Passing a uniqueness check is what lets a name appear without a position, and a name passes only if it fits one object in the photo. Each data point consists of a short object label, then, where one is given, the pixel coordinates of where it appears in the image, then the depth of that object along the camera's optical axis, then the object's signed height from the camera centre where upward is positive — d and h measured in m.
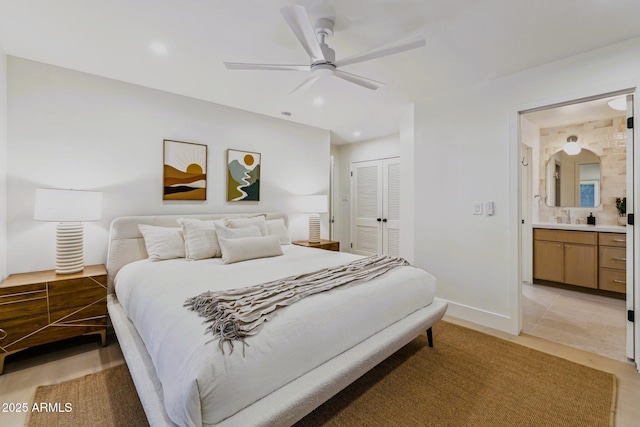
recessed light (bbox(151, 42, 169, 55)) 2.19 +1.31
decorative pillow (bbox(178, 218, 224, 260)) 2.71 -0.26
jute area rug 1.59 -1.16
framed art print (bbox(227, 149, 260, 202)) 3.62 +0.49
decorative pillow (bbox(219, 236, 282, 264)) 2.58 -0.33
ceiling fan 1.60 +1.04
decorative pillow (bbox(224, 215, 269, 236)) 3.05 -0.10
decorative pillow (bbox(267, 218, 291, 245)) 3.57 -0.21
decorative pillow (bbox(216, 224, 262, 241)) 2.79 -0.19
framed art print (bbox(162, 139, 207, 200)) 3.14 +0.48
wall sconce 4.20 +1.02
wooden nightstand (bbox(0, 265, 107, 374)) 2.01 -0.73
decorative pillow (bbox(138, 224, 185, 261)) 2.68 -0.29
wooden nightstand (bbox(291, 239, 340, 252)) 3.98 -0.45
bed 1.10 -0.64
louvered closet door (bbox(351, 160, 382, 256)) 5.22 +0.12
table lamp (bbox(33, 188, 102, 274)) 2.17 -0.02
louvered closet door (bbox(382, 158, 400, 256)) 4.94 +0.13
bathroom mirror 4.06 +0.52
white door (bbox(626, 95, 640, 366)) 2.16 -0.27
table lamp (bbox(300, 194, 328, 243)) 4.17 +0.08
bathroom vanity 3.55 -0.56
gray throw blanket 1.25 -0.46
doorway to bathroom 3.20 -0.10
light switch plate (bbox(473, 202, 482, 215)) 2.93 +0.06
